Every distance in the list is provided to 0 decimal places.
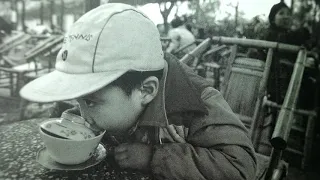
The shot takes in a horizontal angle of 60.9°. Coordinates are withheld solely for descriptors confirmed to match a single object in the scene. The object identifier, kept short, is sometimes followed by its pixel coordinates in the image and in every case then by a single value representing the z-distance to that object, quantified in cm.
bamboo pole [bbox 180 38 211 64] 193
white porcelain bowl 74
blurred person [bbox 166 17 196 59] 545
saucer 79
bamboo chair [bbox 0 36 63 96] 358
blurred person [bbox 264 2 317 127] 170
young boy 81
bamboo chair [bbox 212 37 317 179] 165
